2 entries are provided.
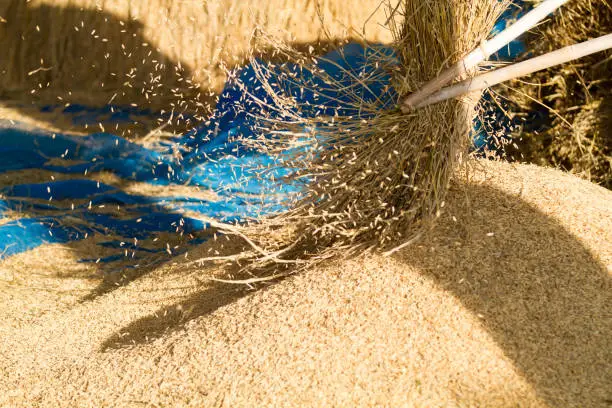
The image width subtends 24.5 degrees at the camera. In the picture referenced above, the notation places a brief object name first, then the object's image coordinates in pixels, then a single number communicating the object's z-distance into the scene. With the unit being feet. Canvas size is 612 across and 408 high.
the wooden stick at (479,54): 7.72
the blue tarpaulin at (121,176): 10.61
